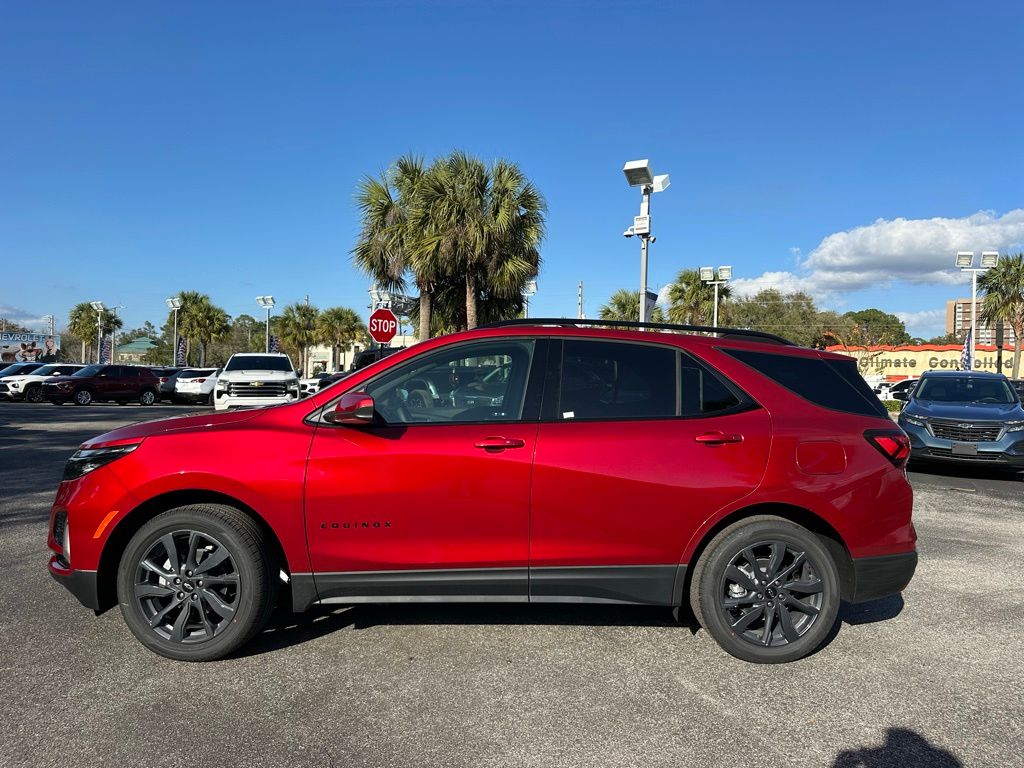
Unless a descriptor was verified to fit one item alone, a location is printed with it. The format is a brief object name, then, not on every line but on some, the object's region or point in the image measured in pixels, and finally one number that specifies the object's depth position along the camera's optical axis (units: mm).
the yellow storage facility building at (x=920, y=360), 55469
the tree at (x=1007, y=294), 36406
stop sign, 13734
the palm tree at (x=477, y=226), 18484
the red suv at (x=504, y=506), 3504
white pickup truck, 16516
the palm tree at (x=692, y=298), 35812
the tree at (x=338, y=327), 59656
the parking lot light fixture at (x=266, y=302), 35312
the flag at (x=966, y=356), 25684
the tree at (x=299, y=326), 58875
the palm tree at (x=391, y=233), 19578
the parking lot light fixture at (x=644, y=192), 11211
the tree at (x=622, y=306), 36875
